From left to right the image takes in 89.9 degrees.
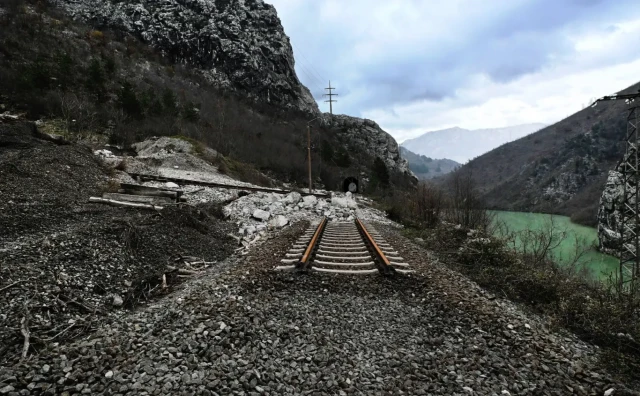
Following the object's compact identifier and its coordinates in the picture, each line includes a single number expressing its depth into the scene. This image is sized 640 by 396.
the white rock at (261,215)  11.59
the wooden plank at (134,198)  9.49
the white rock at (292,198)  14.85
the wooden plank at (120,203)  8.59
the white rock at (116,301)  4.20
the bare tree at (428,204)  14.10
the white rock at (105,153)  18.98
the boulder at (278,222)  10.83
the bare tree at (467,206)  13.20
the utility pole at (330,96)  69.12
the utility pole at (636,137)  13.38
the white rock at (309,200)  15.32
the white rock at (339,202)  17.10
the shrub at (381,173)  55.32
